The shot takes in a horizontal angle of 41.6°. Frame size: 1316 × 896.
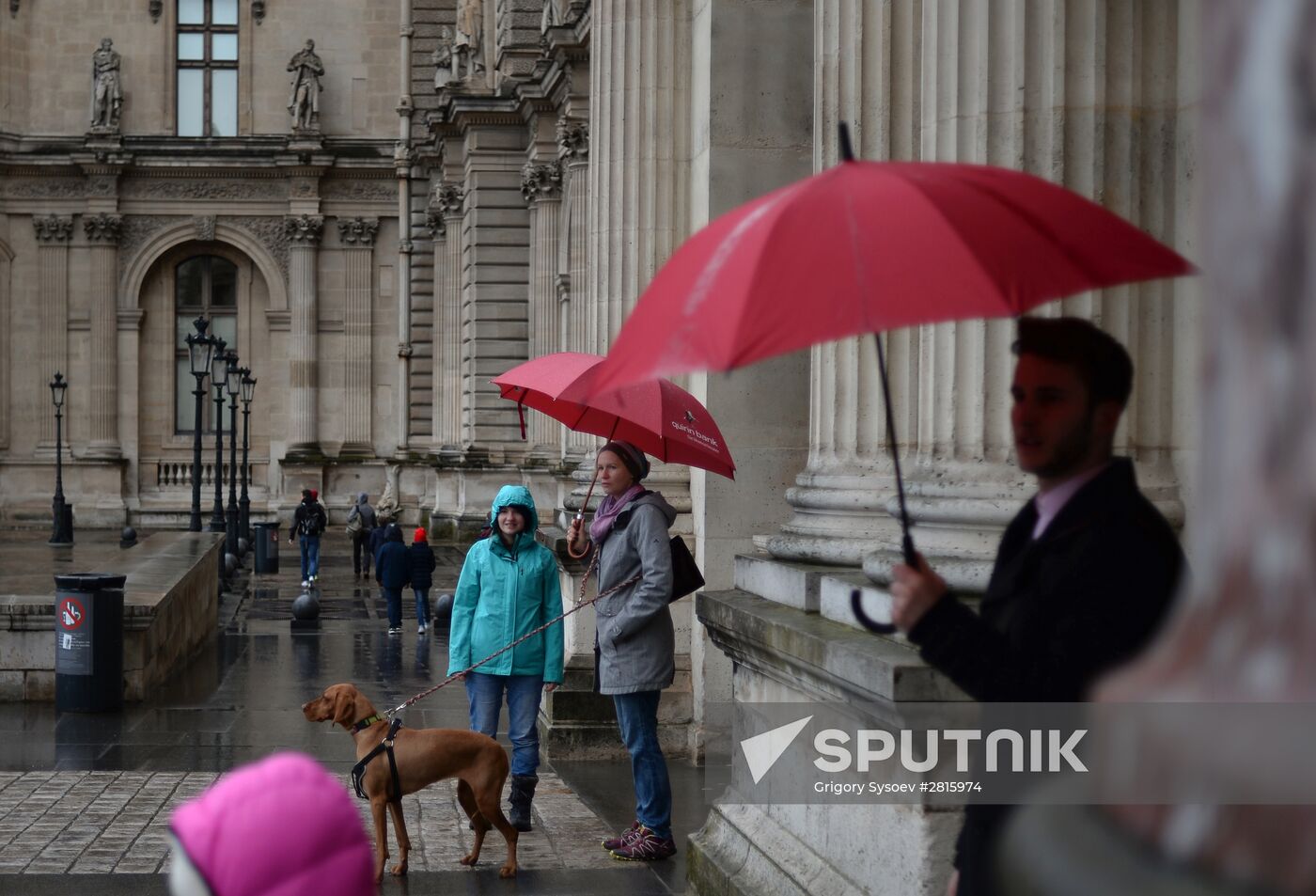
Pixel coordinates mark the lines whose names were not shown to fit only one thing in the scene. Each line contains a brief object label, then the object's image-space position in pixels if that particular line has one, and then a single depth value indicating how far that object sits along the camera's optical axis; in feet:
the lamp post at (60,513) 127.85
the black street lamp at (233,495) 104.75
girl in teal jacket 29.55
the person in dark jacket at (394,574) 67.51
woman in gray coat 27.14
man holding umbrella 10.40
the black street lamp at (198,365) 88.94
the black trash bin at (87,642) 44.21
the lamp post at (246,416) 124.36
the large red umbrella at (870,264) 10.27
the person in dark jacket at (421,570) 67.10
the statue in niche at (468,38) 110.01
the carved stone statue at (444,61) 124.47
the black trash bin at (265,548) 104.63
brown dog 25.49
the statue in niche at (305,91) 156.66
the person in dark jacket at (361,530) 99.70
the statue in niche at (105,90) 155.74
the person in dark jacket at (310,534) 90.79
